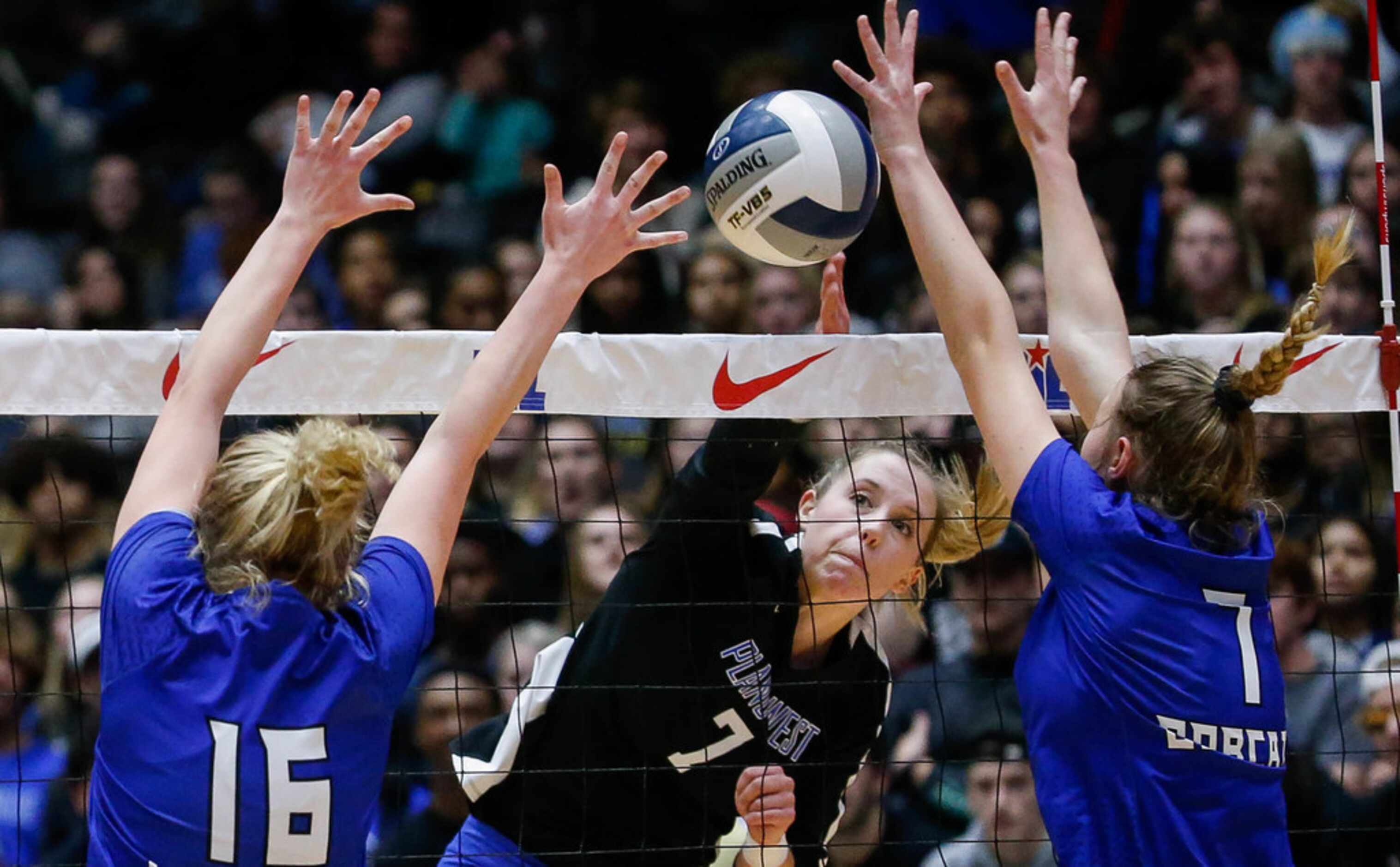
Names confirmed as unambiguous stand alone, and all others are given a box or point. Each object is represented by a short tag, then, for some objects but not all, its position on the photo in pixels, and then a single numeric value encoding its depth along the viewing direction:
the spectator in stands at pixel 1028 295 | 13.94
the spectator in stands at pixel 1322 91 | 15.34
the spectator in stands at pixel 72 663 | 11.50
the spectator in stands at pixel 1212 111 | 15.58
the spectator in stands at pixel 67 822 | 11.12
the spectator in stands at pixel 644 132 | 16.08
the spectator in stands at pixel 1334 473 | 13.09
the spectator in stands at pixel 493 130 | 16.58
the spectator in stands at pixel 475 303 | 14.82
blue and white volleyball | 7.03
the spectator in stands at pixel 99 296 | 15.49
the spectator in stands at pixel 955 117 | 16.03
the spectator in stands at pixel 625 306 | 15.36
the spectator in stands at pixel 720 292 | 14.80
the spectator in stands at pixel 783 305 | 14.54
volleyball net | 7.62
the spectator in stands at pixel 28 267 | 15.83
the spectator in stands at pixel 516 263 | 15.02
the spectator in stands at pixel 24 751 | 11.33
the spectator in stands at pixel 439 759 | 11.08
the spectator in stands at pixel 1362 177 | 14.41
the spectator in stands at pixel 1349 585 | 11.94
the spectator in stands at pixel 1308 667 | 11.48
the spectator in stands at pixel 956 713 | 11.64
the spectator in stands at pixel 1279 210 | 14.95
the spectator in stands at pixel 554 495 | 12.82
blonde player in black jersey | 8.12
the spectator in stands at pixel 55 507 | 13.00
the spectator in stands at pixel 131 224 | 16.06
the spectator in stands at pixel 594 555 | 12.47
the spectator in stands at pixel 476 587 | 12.70
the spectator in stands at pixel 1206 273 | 14.71
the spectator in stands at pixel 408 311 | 14.72
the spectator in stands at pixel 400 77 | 16.77
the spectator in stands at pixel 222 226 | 15.98
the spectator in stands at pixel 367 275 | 15.41
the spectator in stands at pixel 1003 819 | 11.34
